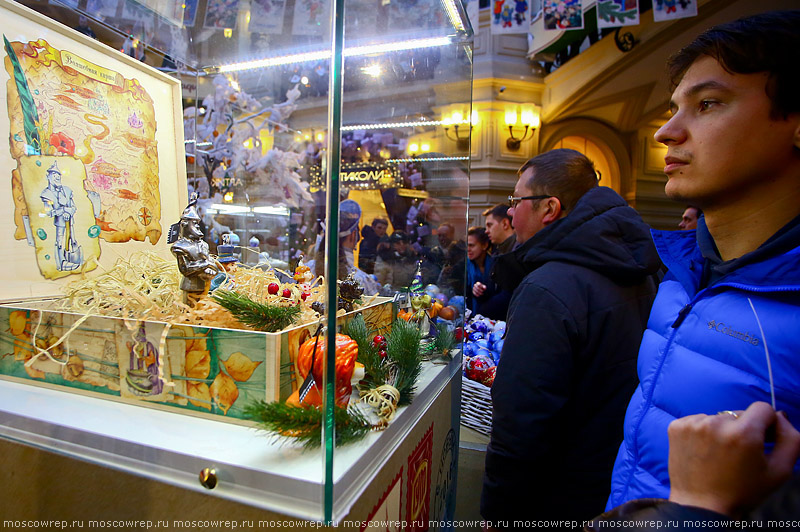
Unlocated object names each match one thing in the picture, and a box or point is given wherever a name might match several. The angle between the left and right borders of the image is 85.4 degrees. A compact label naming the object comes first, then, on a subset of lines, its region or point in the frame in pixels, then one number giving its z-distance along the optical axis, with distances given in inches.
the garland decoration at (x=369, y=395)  23.5
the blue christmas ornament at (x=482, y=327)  80.6
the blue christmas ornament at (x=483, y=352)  70.1
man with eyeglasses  39.3
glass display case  24.3
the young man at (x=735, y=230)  20.5
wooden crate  26.9
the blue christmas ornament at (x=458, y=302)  56.4
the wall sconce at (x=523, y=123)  208.2
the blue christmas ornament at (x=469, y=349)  71.9
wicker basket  60.1
